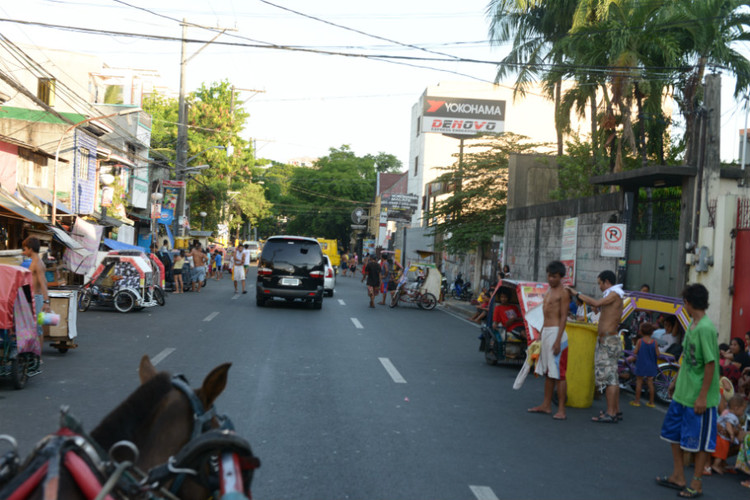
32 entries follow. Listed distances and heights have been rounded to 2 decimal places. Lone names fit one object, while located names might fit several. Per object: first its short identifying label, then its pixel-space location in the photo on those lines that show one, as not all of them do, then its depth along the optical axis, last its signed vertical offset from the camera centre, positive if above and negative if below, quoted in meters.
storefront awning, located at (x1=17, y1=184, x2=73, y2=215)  24.16 +0.93
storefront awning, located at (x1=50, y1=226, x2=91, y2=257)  22.25 -0.49
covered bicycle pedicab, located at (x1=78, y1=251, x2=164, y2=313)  18.77 -1.48
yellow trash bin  9.83 -1.51
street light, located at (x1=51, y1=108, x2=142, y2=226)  23.78 +0.62
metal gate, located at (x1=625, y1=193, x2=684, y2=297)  14.91 +0.12
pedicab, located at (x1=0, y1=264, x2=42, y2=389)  8.55 -1.25
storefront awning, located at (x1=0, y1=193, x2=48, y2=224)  20.08 +0.31
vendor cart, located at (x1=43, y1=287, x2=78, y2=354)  11.41 -1.49
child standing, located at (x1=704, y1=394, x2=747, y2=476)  7.05 -1.73
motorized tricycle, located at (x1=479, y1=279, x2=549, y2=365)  12.81 -1.50
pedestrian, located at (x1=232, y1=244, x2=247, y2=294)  26.55 -1.14
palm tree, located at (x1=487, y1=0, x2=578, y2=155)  25.56 +7.70
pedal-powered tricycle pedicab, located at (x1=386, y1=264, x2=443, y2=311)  25.03 -1.60
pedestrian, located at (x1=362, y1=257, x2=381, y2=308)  24.33 -1.24
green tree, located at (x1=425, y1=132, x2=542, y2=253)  31.23 +1.74
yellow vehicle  52.20 -0.83
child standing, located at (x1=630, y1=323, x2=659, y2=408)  10.04 -1.47
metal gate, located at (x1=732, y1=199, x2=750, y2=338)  12.84 -0.34
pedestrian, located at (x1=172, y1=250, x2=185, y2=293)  27.00 -1.55
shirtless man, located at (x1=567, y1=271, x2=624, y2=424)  8.90 -1.16
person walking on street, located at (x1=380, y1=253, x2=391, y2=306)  25.27 -1.19
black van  21.20 -1.01
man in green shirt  6.09 -1.21
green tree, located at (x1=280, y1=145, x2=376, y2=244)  75.62 +4.33
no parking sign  15.75 +0.24
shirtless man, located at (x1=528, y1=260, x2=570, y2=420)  8.99 -1.16
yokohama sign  45.34 +8.13
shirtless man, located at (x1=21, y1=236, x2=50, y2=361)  10.57 -0.72
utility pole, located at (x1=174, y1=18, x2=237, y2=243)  34.56 +4.35
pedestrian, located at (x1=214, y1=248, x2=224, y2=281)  39.50 -1.62
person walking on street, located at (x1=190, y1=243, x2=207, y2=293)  27.48 -1.21
